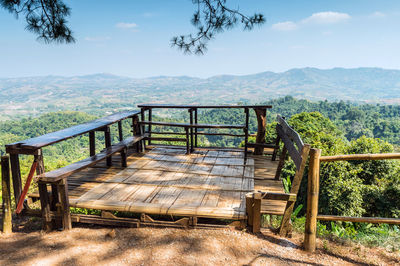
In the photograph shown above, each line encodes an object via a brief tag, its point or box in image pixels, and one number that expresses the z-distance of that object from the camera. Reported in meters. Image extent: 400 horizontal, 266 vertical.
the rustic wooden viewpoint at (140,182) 2.67
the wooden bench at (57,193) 2.62
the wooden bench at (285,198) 2.39
